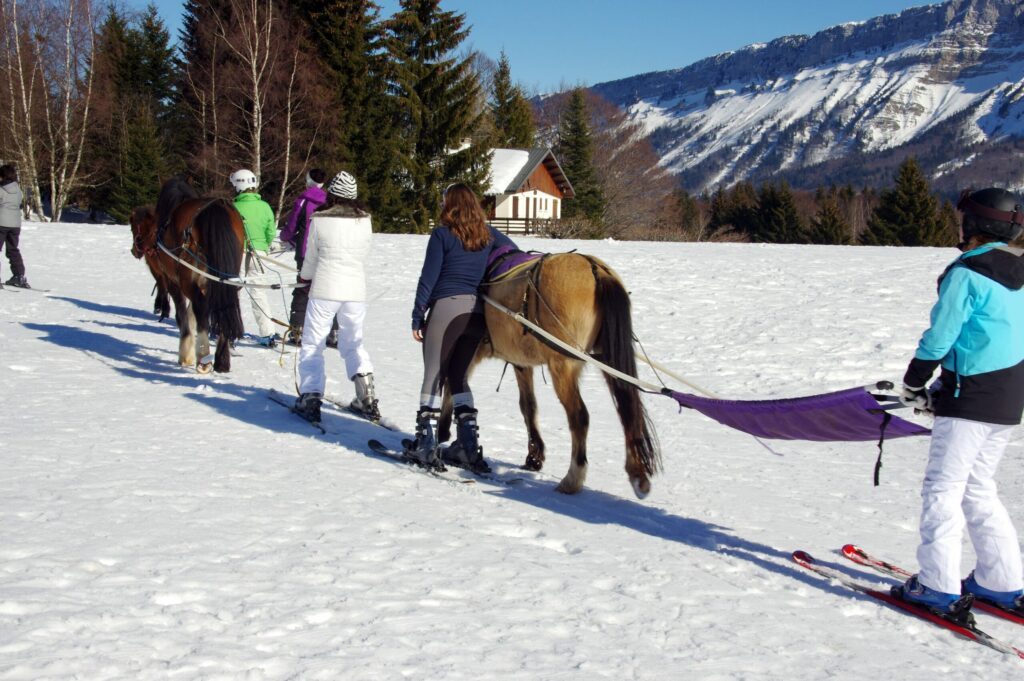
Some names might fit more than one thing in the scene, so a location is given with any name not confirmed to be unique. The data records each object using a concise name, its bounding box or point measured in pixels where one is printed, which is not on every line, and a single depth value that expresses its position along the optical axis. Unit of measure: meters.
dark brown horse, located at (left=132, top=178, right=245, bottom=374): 8.09
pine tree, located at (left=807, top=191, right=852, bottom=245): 50.84
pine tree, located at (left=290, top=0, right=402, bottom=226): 32.88
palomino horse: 5.02
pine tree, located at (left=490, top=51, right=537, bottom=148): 54.66
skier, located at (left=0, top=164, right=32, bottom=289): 13.26
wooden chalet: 48.00
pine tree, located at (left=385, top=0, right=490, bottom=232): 34.56
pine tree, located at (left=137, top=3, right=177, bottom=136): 42.03
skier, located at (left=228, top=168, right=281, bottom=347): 9.43
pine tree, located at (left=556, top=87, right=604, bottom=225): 50.56
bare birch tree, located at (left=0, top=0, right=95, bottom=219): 30.05
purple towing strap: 3.89
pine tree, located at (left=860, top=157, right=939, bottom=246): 45.62
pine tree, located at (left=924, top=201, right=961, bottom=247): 46.28
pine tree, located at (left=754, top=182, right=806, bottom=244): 57.69
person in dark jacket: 5.41
